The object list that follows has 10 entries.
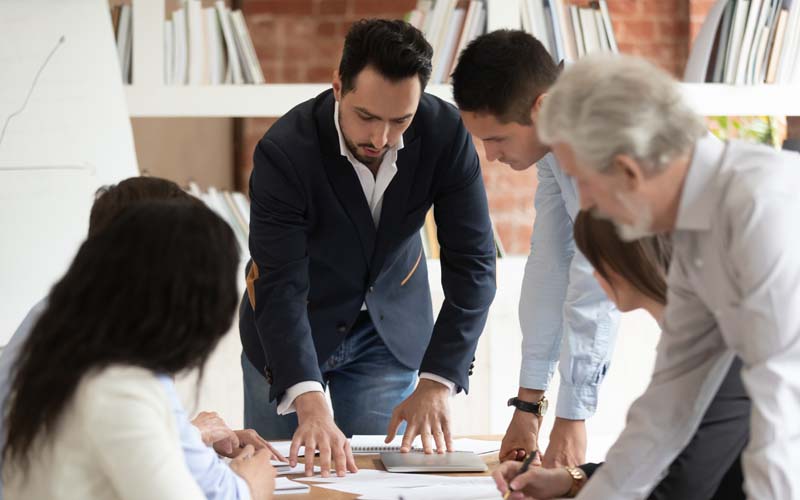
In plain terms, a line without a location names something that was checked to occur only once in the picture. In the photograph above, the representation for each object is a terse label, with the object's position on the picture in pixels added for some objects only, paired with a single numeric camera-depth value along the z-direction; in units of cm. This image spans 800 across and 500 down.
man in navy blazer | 355
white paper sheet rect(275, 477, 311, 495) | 320
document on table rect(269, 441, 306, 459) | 352
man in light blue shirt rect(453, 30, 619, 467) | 337
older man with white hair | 261
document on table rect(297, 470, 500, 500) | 316
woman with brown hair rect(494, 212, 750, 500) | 289
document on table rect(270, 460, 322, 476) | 335
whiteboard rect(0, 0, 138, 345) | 449
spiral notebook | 352
